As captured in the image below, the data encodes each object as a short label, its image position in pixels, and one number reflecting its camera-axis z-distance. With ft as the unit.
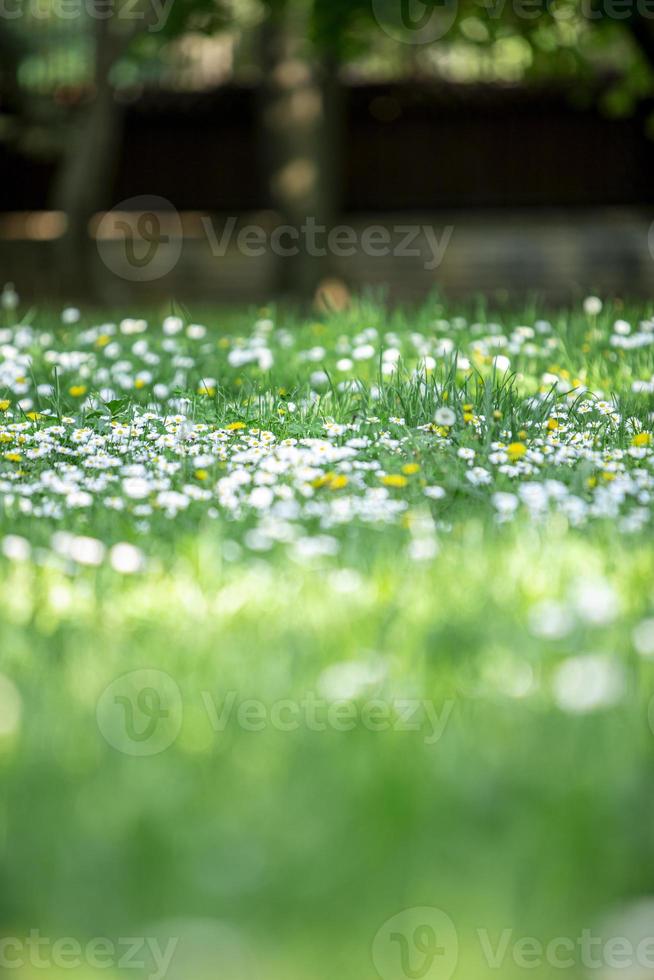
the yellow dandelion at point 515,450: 24.45
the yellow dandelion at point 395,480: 22.70
